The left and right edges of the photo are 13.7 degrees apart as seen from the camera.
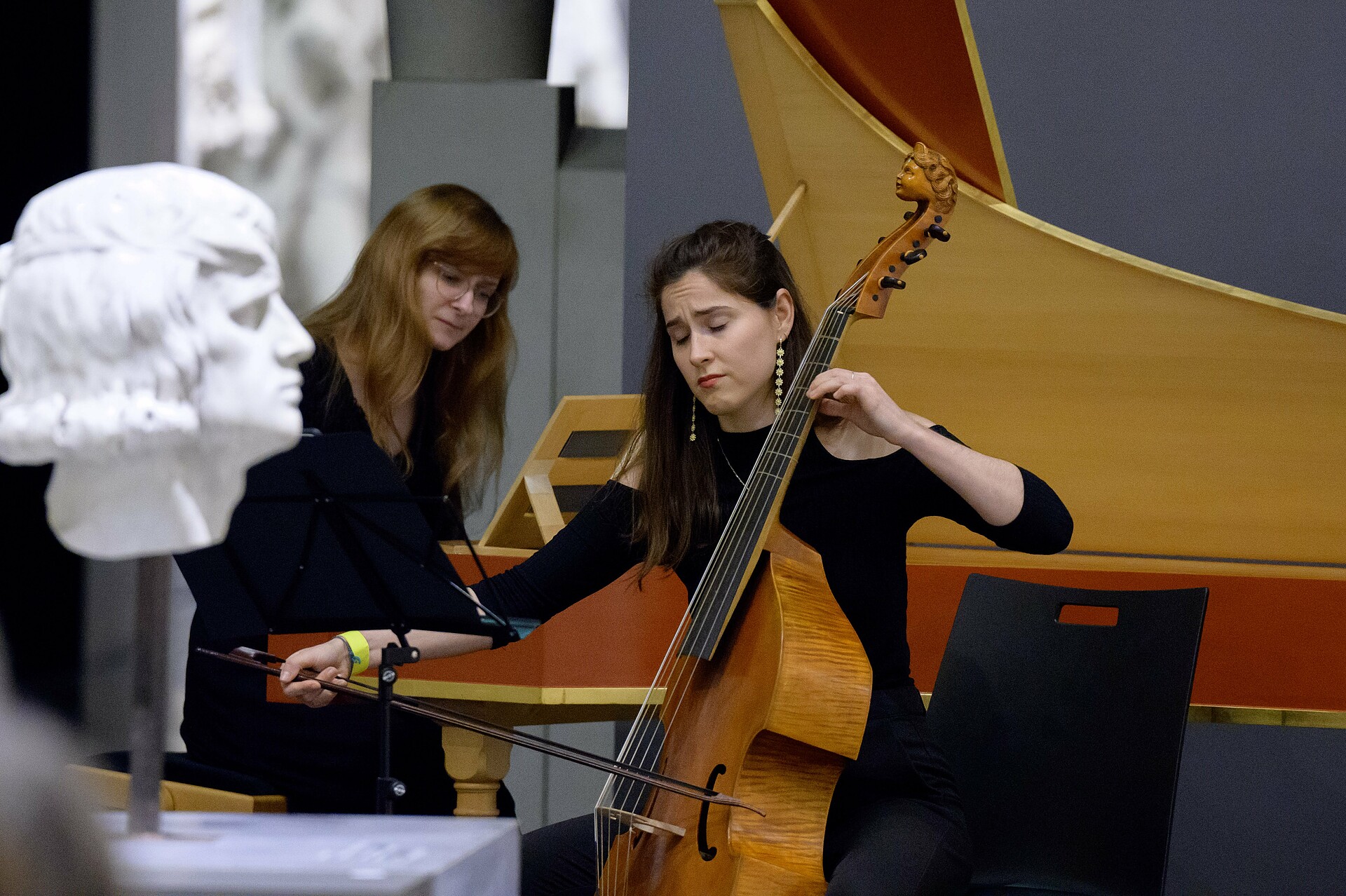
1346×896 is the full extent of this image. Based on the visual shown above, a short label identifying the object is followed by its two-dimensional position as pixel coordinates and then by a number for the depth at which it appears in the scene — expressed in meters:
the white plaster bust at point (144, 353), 5.18
